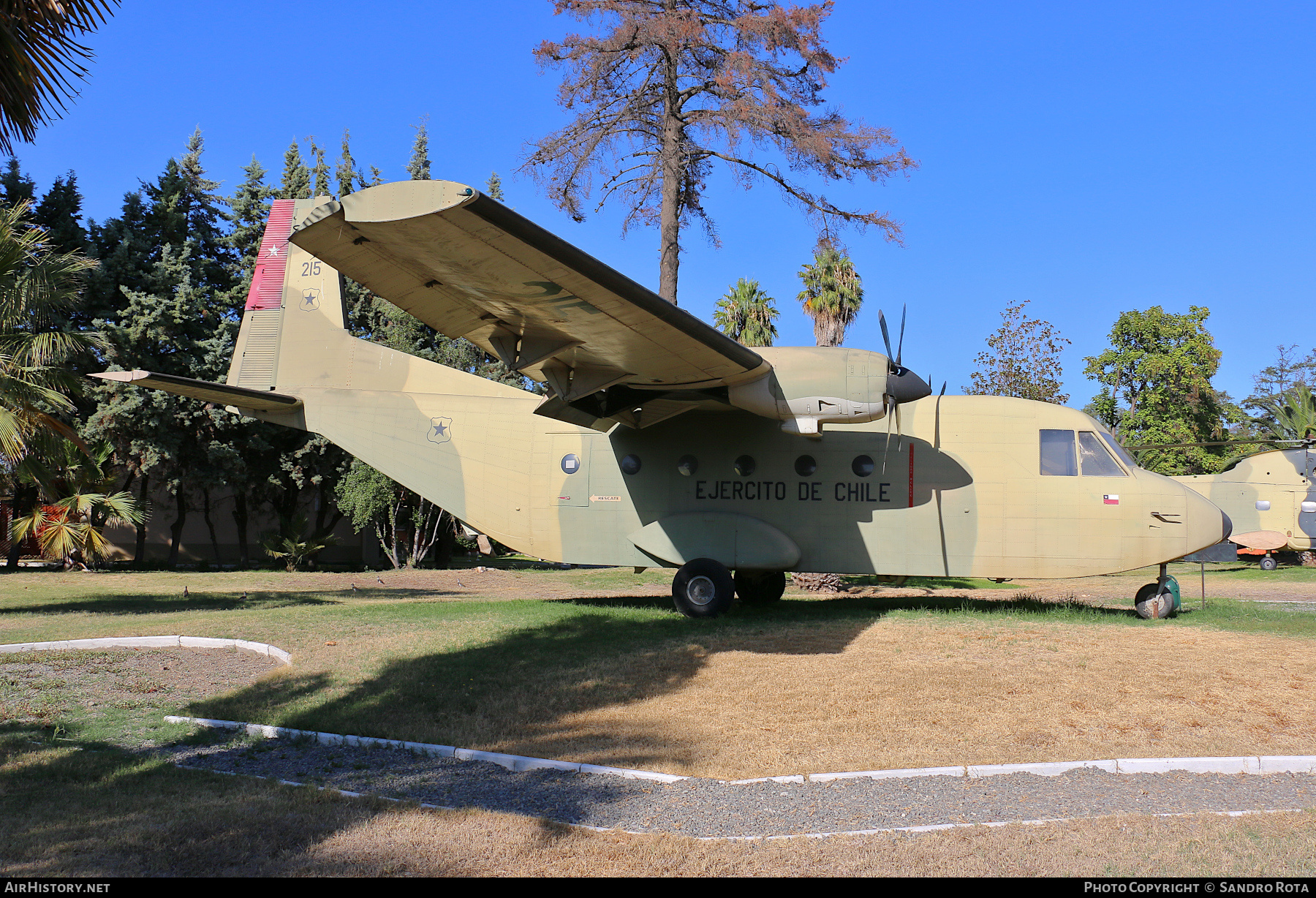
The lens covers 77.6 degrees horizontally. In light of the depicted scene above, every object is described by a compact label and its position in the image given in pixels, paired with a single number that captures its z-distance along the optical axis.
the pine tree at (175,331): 23.91
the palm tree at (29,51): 6.31
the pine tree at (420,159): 34.31
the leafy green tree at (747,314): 26.69
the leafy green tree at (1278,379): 51.90
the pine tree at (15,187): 25.17
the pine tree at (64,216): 25.14
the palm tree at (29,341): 11.63
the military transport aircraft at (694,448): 10.06
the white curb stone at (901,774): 5.43
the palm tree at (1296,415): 37.75
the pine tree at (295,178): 29.67
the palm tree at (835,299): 25.56
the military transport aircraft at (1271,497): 25.95
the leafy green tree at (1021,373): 30.86
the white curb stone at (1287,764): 5.54
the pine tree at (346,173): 31.14
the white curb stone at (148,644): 9.10
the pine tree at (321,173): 30.72
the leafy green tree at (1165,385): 35.84
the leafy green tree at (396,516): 25.53
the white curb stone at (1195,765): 5.53
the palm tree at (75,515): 16.59
